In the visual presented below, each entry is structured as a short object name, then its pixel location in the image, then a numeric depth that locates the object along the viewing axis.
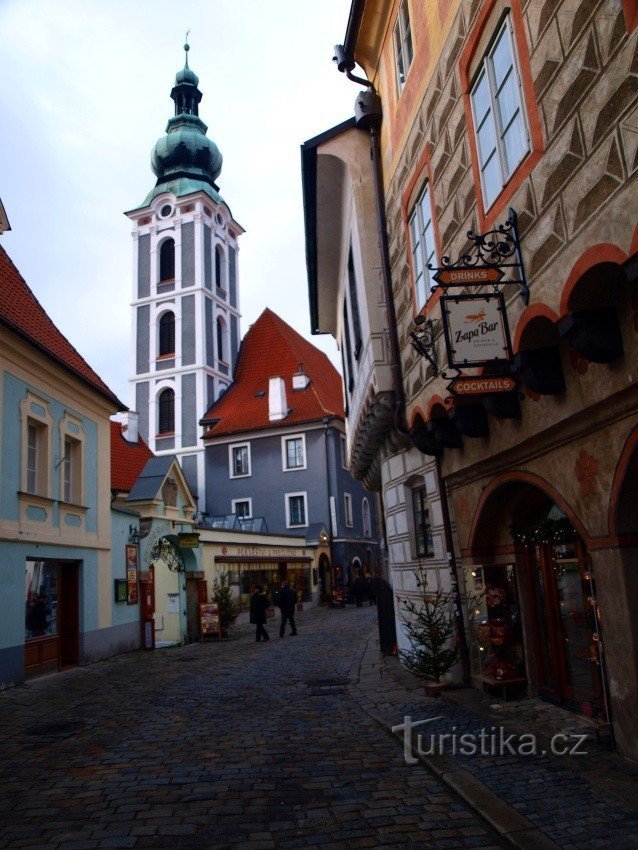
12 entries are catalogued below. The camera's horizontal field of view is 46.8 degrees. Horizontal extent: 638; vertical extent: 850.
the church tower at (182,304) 46.94
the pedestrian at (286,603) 21.88
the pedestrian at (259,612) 20.94
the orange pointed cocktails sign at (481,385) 6.96
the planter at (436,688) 9.99
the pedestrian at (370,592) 35.69
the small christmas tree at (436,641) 10.07
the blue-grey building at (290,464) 41.59
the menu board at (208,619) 21.88
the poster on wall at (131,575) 19.42
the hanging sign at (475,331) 6.86
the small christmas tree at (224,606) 23.43
